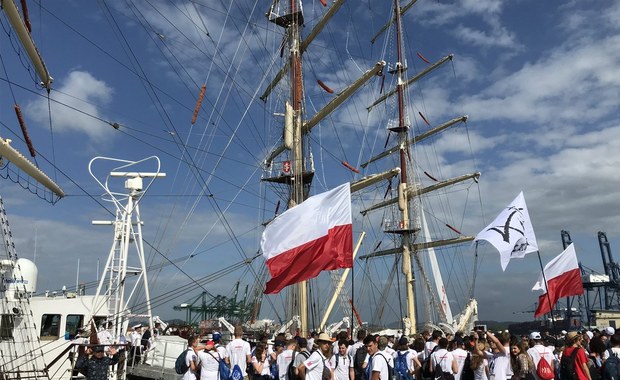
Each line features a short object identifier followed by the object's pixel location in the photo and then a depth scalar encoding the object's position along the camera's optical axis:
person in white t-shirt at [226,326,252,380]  10.06
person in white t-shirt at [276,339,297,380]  9.73
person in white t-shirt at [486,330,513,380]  8.62
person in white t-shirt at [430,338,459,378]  9.78
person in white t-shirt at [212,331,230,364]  9.98
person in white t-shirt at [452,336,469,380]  9.76
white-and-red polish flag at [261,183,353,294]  12.85
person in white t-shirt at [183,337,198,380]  9.31
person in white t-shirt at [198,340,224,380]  9.27
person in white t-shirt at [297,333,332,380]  7.93
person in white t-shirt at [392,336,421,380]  10.42
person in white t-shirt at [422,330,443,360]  11.37
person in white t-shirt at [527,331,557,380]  9.79
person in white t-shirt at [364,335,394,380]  8.36
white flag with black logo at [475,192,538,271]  15.51
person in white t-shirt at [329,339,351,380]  8.93
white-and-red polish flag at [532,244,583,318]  19.28
